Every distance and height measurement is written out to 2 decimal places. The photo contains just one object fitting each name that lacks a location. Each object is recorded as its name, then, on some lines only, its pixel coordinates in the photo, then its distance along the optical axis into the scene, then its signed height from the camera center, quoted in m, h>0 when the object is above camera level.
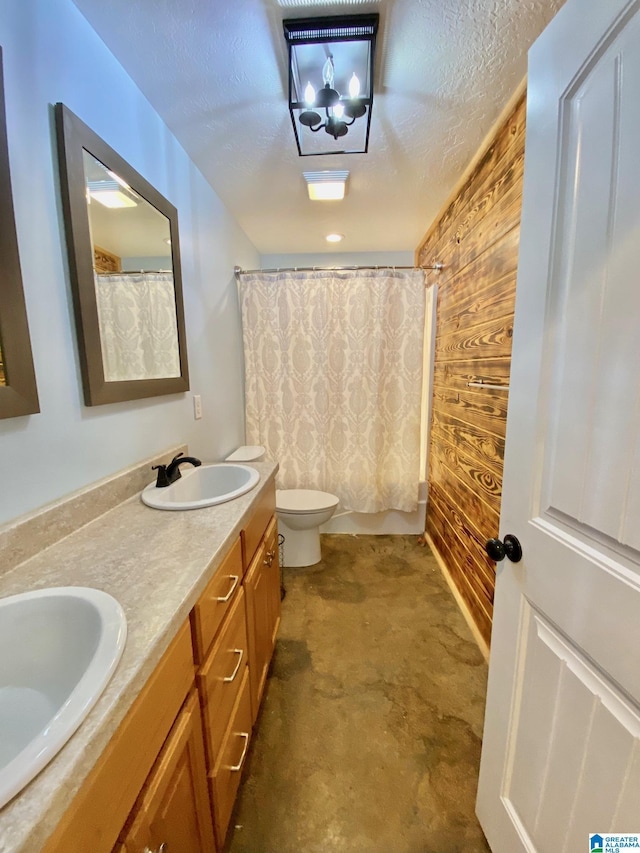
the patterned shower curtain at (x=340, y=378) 2.29 -0.08
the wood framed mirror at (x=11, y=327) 0.75 +0.10
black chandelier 1.02 +1.02
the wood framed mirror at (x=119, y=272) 0.95 +0.33
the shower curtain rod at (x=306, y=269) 2.24 +0.66
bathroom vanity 0.39 -0.54
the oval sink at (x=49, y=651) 0.50 -0.48
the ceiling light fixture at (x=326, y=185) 1.73 +0.97
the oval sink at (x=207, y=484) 1.21 -0.46
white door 0.53 -0.15
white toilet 2.05 -0.95
